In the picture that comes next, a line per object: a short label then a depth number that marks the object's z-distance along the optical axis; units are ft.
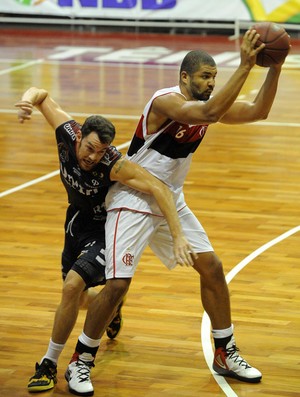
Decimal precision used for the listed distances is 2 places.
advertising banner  116.36
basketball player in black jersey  34.27
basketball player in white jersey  33.80
